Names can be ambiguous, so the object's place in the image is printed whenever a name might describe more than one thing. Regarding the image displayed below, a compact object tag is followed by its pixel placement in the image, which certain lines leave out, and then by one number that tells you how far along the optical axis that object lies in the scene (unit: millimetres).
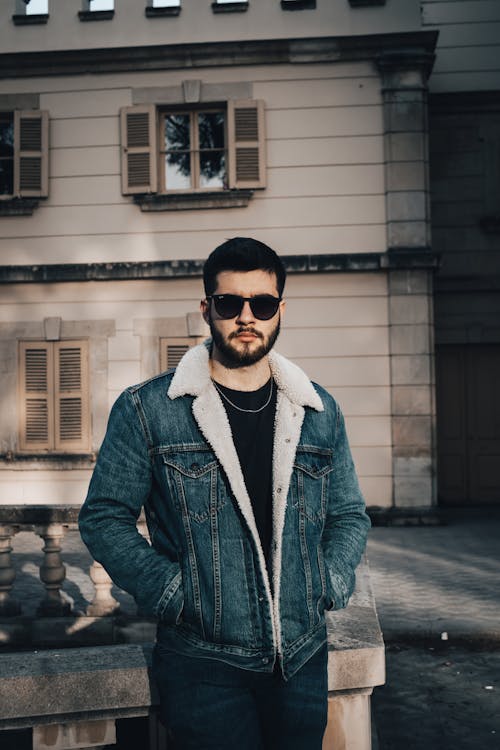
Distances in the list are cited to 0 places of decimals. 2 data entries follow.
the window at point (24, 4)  12031
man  1915
